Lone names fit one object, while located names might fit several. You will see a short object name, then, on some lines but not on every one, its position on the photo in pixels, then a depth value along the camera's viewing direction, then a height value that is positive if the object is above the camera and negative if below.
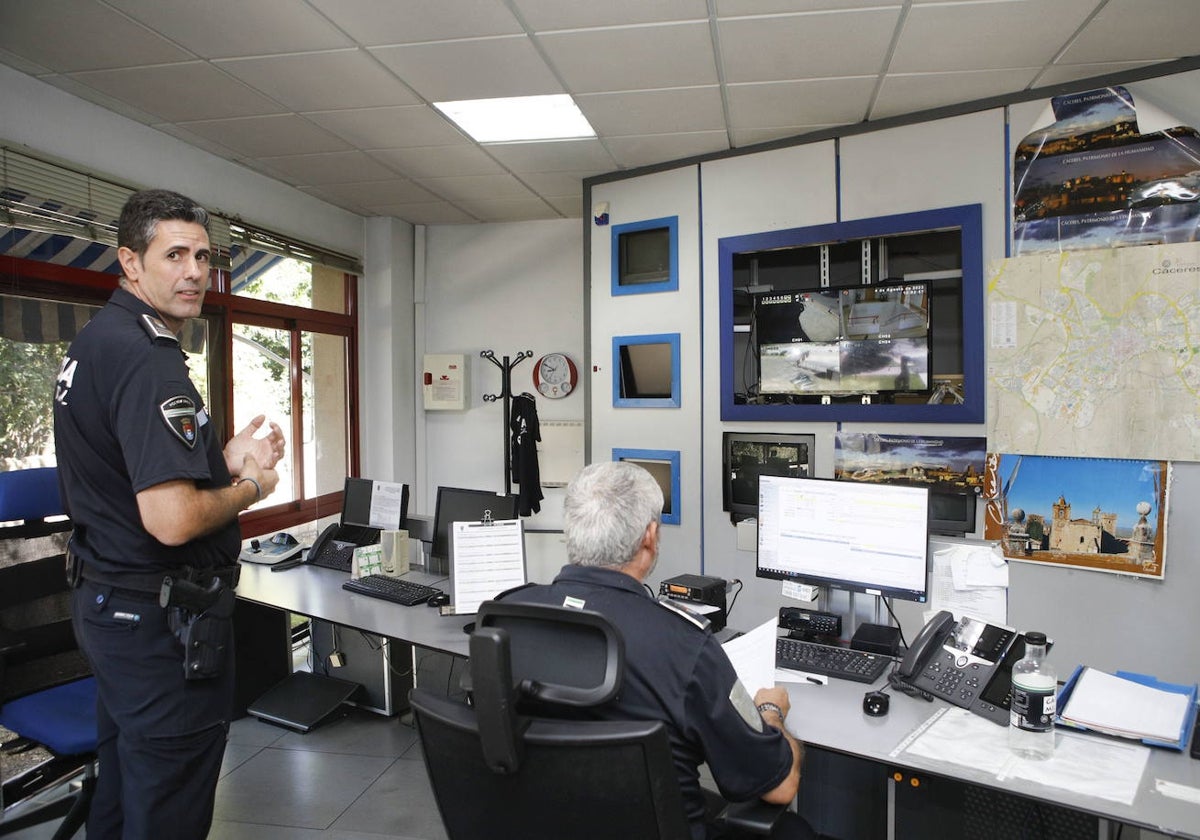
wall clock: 5.61 +0.28
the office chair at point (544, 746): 1.03 -0.49
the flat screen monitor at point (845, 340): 3.58 +0.36
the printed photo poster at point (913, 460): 3.42 -0.26
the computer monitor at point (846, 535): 2.07 -0.38
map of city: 2.93 +0.23
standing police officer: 1.56 -0.26
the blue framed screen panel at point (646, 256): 4.24 +0.94
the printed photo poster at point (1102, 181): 2.95 +0.97
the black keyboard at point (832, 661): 1.97 -0.72
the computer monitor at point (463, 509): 2.97 -0.41
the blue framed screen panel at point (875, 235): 3.39 +0.50
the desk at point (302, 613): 2.52 -0.76
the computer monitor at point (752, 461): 3.89 -0.28
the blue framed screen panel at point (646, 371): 4.27 +0.24
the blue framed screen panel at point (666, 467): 4.23 -0.34
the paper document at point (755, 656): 1.80 -0.62
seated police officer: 1.24 -0.43
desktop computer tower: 3.46 -1.25
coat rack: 5.67 +0.20
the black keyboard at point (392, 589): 2.84 -0.72
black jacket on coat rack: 5.32 -0.31
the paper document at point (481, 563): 2.54 -0.54
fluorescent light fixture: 3.53 +1.51
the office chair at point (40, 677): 2.10 -0.84
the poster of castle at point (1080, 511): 2.99 -0.46
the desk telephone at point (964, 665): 1.77 -0.67
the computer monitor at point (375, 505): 3.35 -0.44
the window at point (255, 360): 3.22 +0.32
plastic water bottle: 1.59 -0.69
